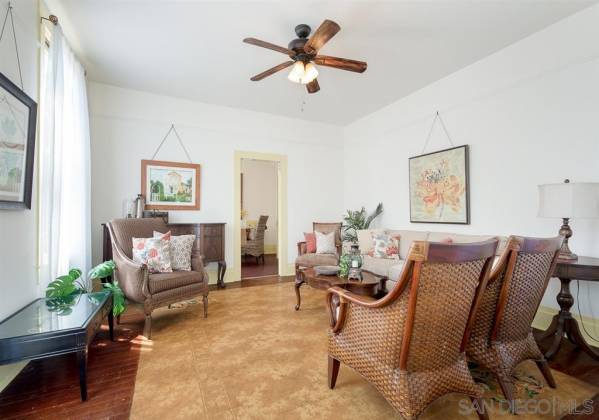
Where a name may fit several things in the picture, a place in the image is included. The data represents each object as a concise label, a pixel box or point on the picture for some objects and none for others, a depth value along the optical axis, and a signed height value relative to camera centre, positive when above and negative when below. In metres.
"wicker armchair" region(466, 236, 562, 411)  1.59 -0.57
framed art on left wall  1.79 +0.49
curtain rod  2.38 +1.70
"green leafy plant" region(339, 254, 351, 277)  2.90 -0.55
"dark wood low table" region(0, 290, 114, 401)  1.57 -0.70
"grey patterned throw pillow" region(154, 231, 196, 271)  3.12 -0.42
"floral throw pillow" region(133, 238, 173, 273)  2.93 -0.42
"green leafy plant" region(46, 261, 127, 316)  2.12 -0.65
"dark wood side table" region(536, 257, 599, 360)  2.14 -0.73
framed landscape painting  4.28 +0.47
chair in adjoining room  6.61 -0.70
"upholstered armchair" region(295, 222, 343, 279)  4.16 -0.66
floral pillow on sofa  3.93 -0.47
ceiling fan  2.48 +1.50
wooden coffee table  2.65 -0.69
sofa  3.30 -0.45
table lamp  2.22 +0.08
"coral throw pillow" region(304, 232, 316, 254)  4.61 -0.48
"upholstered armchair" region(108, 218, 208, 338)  2.61 -0.64
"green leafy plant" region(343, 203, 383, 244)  4.91 -0.12
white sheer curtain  2.35 +0.47
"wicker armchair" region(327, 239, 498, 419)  1.25 -0.57
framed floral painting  3.59 +0.37
